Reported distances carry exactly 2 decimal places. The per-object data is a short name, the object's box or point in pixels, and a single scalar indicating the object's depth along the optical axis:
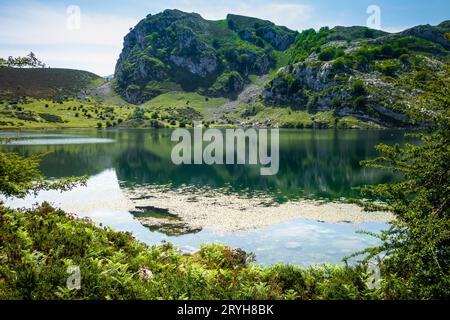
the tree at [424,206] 13.16
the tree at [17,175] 17.96
